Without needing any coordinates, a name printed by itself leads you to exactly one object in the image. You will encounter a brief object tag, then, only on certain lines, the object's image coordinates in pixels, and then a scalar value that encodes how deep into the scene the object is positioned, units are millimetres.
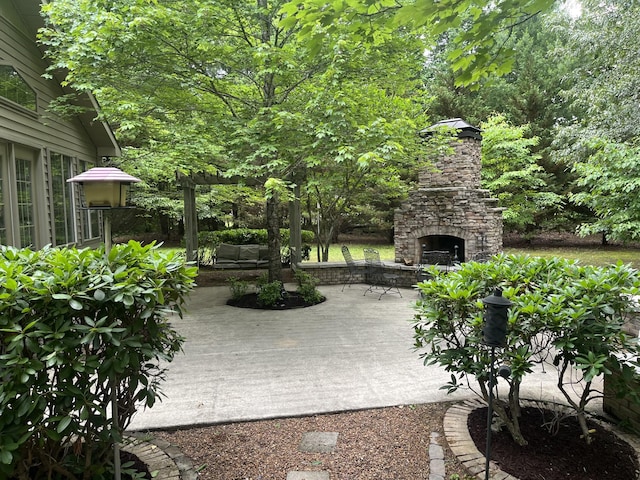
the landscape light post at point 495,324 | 2096
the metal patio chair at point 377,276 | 8693
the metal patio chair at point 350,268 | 8742
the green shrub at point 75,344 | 1694
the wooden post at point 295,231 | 9227
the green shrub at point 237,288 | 7468
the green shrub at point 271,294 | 6981
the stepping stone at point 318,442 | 2561
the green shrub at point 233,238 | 12703
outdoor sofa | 10406
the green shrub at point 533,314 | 2266
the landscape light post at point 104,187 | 3334
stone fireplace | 9727
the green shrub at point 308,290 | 7297
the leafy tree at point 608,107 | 6996
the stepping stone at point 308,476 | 2262
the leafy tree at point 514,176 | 13602
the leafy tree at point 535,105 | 15742
